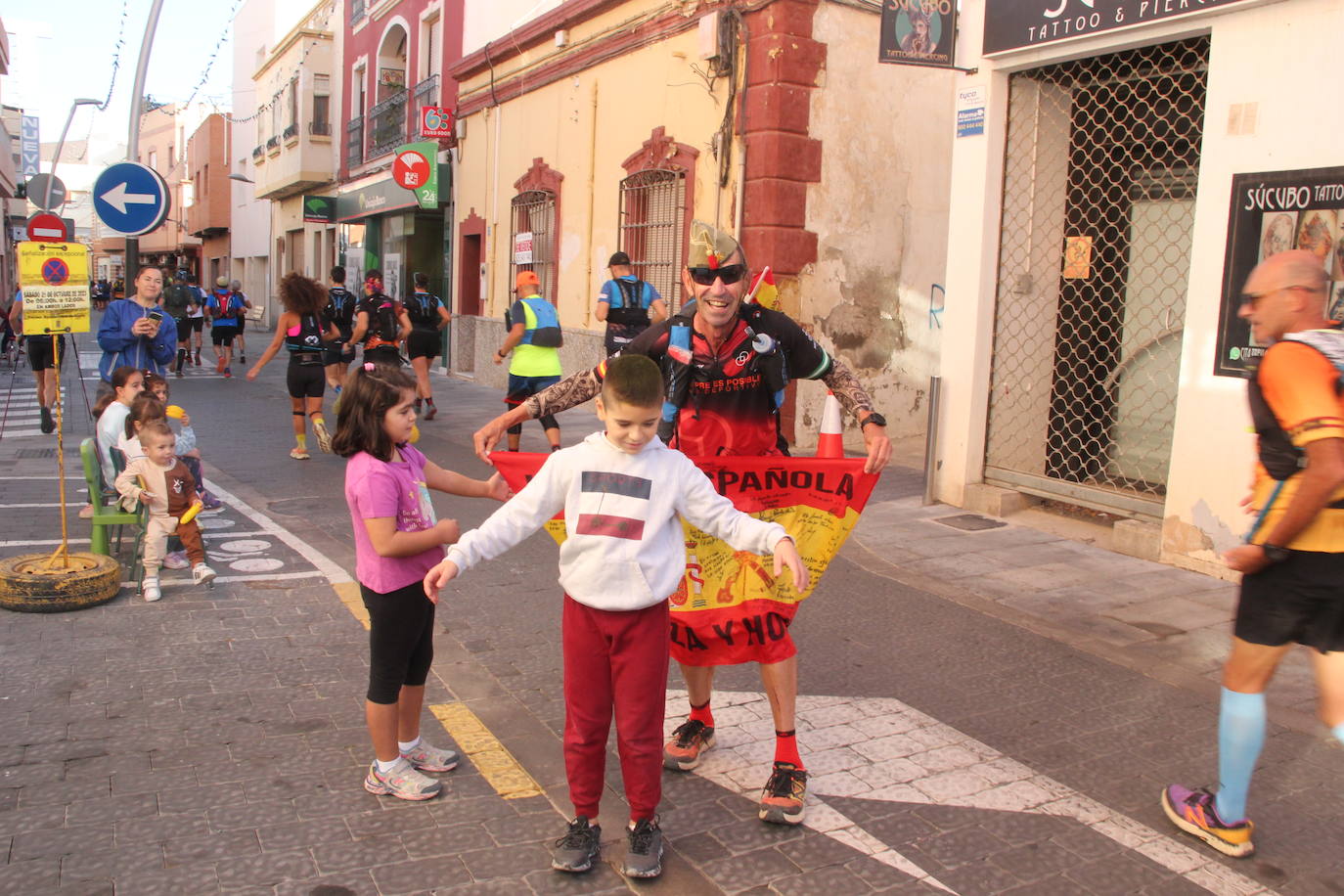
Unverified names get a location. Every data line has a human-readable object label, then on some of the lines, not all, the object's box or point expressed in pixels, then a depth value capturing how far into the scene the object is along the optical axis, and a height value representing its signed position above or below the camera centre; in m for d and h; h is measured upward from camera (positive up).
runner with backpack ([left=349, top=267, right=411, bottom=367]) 11.88 -0.21
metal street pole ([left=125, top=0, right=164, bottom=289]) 14.30 +2.84
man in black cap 10.48 +0.13
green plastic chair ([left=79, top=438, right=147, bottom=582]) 5.98 -1.21
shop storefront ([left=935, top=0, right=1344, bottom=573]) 6.36 +0.56
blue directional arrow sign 9.07 +0.82
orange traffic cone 3.97 -0.41
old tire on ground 5.33 -1.42
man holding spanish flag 3.53 -0.28
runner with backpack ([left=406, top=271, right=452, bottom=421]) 13.74 -0.23
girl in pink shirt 3.37 -0.72
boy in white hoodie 3.03 -0.70
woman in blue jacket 8.19 -0.26
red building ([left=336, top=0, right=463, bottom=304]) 20.95 +4.00
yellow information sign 6.50 +0.05
